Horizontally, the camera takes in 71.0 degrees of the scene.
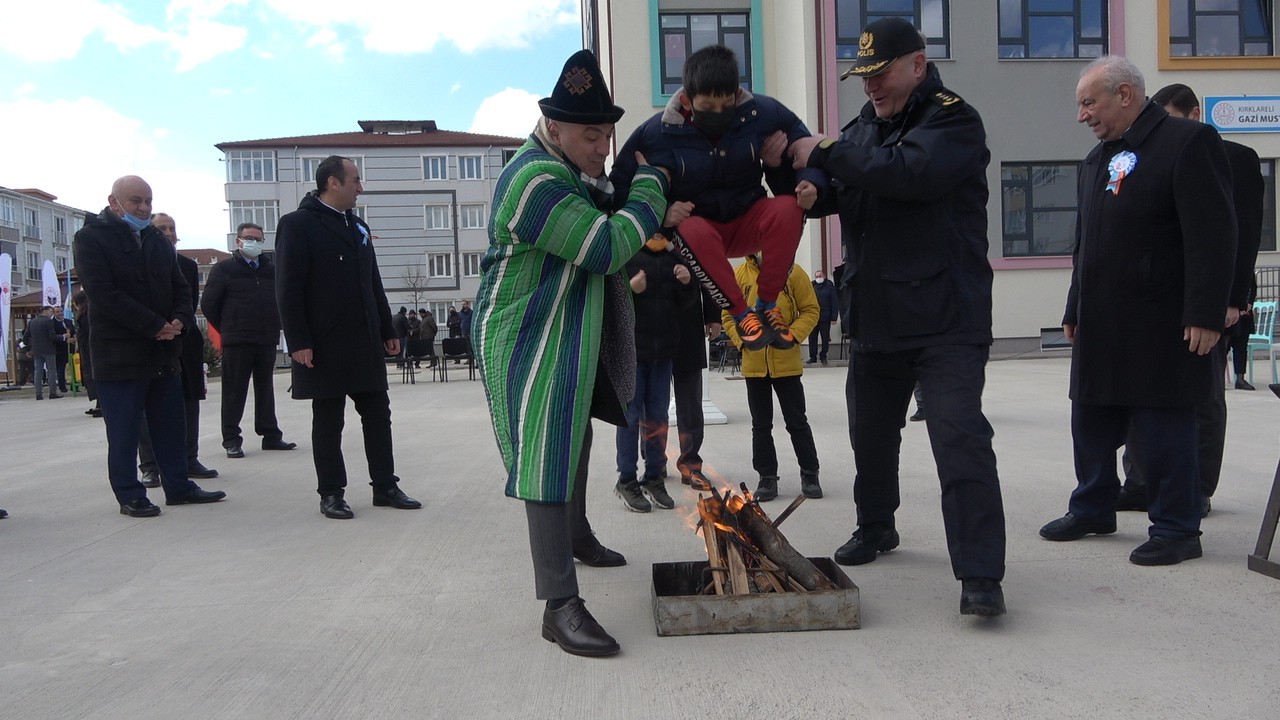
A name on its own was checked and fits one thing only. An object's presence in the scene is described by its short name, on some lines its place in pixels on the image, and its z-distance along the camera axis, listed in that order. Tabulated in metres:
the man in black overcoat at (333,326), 5.48
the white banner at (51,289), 22.08
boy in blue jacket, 3.34
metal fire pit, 3.25
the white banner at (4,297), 19.84
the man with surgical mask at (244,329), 8.62
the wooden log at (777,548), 3.46
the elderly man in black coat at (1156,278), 3.77
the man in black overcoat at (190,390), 7.00
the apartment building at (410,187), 55.16
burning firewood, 3.46
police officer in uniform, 3.25
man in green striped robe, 3.05
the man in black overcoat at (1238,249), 4.39
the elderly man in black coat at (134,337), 5.55
